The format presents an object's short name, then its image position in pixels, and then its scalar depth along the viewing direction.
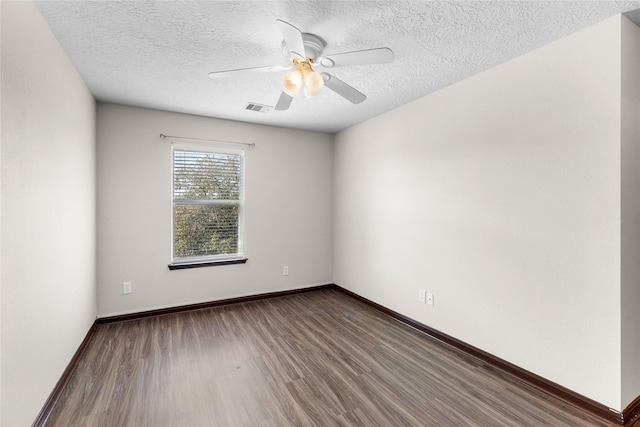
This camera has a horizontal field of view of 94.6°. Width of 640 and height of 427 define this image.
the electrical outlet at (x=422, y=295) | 2.99
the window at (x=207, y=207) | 3.61
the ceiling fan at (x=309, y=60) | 1.62
